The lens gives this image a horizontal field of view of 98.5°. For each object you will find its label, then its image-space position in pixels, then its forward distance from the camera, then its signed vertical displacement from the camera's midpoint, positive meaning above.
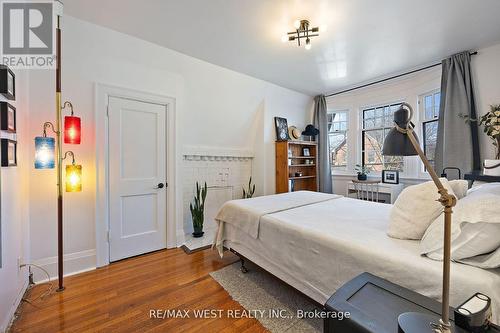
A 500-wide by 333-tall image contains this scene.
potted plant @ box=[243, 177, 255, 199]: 4.08 -0.48
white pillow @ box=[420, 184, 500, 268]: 0.97 -0.33
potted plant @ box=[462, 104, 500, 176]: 2.46 +0.43
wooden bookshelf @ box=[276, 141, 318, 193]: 4.10 -0.01
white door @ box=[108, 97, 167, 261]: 2.59 -0.13
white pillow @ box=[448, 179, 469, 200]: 1.53 -0.16
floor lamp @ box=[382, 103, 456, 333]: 0.67 -0.12
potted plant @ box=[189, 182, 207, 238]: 3.31 -0.71
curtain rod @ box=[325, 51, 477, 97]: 3.43 +1.60
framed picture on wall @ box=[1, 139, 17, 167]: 1.51 +0.11
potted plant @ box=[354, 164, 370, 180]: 4.19 -0.12
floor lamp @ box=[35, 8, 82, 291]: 1.95 +0.15
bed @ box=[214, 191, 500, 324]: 1.00 -0.52
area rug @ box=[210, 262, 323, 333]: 1.58 -1.15
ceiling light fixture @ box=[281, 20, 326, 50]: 2.39 +1.57
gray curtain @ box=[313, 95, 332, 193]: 4.82 +0.35
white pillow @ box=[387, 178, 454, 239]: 1.33 -0.30
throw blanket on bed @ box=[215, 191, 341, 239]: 2.02 -0.42
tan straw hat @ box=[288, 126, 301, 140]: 4.64 +0.71
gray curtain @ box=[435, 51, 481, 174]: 3.04 +0.71
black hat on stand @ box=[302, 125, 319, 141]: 4.87 +0.78
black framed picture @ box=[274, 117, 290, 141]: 4.34 +0.77
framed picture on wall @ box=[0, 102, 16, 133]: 1.51 +0.37
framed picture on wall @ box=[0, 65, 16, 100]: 1.48 +0.61
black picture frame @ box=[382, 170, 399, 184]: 3.87 -0.20
